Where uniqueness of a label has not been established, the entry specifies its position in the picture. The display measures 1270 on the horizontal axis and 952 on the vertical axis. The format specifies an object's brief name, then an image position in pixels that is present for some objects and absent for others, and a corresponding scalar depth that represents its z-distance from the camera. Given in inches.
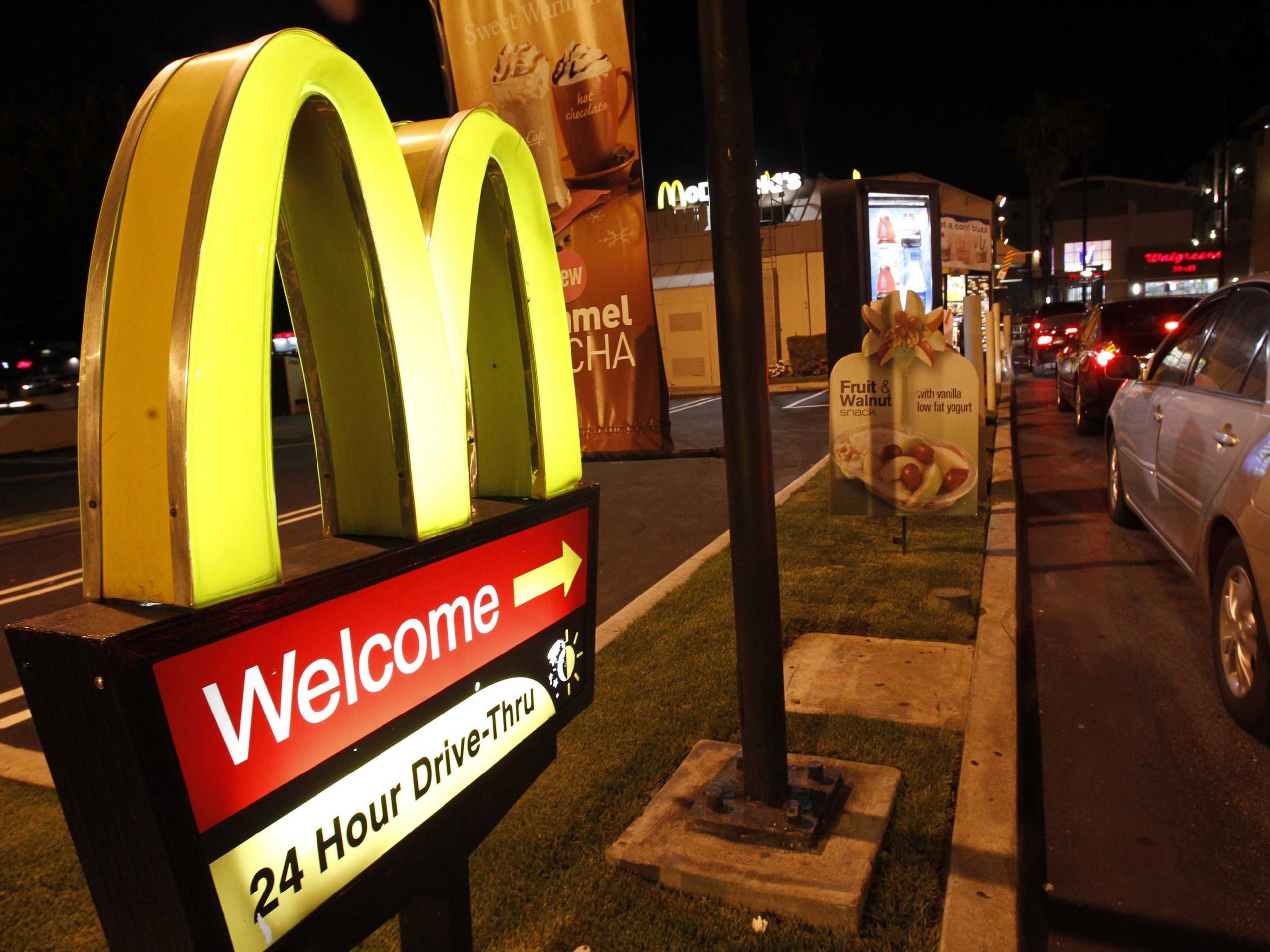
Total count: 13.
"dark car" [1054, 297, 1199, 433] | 462.6
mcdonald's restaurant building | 1112.8
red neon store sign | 2129.7
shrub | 1162.0
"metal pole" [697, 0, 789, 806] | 107.3
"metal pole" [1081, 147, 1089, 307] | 2333.9
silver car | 145.7
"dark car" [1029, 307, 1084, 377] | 978.7
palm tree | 2237.9
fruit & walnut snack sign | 245.4
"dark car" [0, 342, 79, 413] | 1039.6
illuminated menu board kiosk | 314.3
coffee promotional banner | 122.3
